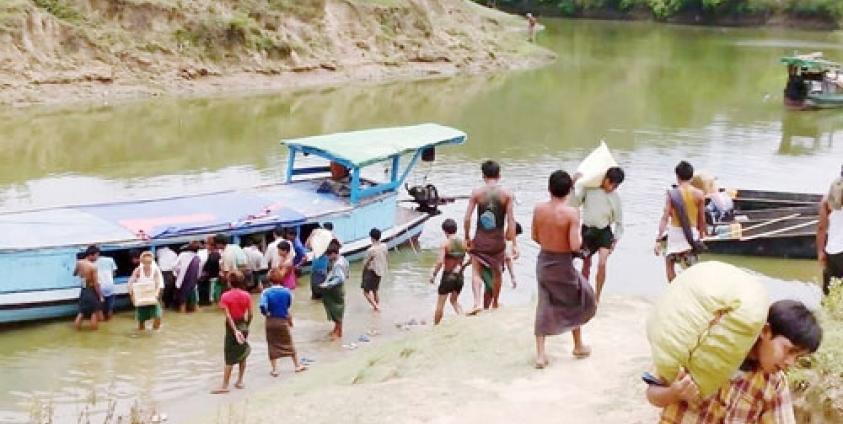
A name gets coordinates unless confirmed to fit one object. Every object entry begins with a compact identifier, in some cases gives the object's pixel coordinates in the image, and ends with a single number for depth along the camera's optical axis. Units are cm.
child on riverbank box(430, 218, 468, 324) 1204
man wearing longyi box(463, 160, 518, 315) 1075
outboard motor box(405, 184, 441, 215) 1802
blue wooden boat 1272
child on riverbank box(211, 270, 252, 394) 1069
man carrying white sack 1071
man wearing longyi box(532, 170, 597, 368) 850
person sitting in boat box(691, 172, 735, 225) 1725
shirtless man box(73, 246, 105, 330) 1257
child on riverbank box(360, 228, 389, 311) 1334
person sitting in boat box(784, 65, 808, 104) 3541
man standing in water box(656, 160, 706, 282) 1053
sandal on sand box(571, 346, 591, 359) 916
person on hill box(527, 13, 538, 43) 5612
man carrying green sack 497
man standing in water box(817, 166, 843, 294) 953
